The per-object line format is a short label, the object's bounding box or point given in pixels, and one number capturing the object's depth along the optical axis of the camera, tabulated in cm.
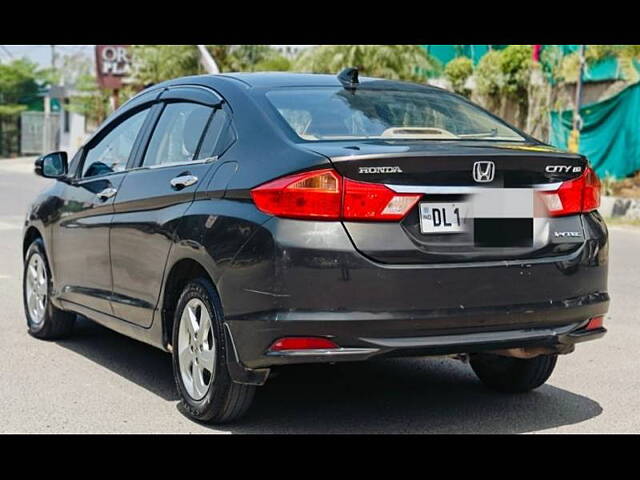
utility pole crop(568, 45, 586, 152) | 2123
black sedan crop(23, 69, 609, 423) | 421
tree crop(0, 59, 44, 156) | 5922
